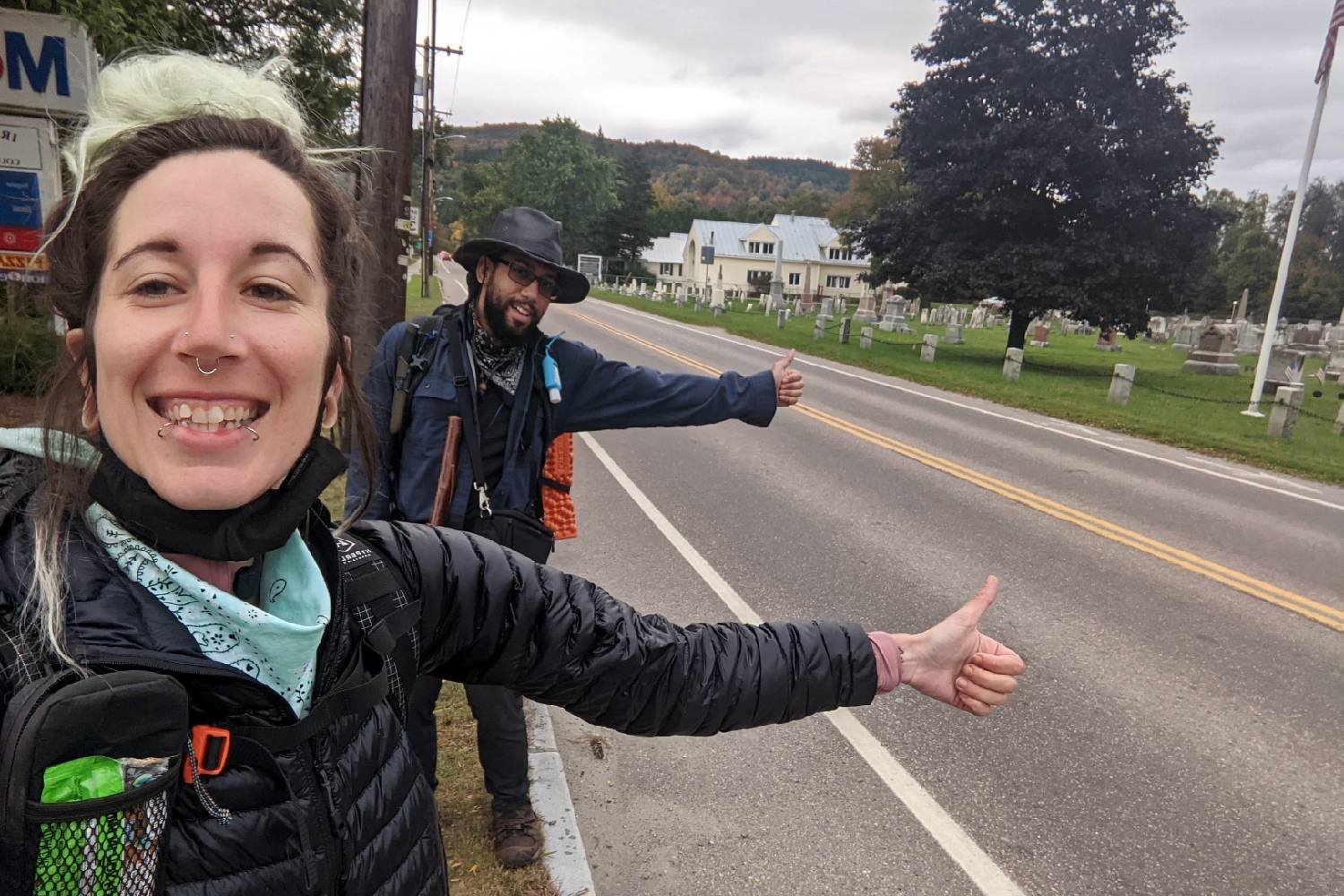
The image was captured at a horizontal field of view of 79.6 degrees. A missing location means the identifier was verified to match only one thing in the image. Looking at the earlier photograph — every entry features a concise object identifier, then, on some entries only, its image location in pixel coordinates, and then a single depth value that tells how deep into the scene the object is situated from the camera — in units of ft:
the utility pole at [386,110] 21.62
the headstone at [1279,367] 59.93
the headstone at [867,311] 119.96
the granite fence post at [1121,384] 51.70
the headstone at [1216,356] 74.74
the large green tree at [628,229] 279.28
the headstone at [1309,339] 92.63
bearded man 9.64
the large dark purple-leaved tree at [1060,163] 74.02
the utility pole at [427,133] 89.76
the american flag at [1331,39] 48.43
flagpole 52.54
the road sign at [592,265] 248.52
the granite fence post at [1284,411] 42.73
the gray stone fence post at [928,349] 71.31
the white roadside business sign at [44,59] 16.74
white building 288.51
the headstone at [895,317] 112.16
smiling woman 2.85
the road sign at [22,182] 17.76
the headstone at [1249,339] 99.96
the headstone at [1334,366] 72.53
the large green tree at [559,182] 297.53
